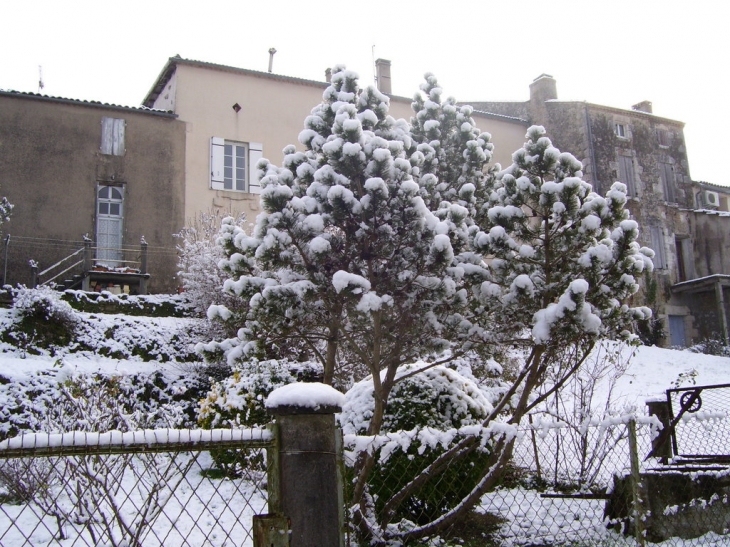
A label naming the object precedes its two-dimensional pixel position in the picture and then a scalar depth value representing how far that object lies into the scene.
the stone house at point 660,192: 22.27
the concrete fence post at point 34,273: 13.85
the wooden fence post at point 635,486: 3.49
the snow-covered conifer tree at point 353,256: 4.96
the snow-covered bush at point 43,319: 11.69
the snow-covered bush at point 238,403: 7.64
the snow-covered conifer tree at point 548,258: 4.76
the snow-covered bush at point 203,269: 12.90
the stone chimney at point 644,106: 25.03
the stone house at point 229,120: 17.38
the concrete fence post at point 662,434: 5.66
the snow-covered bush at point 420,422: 5.05
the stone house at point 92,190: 15.54
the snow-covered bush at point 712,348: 20.88
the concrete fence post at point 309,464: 2.43
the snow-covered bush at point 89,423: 4.95
